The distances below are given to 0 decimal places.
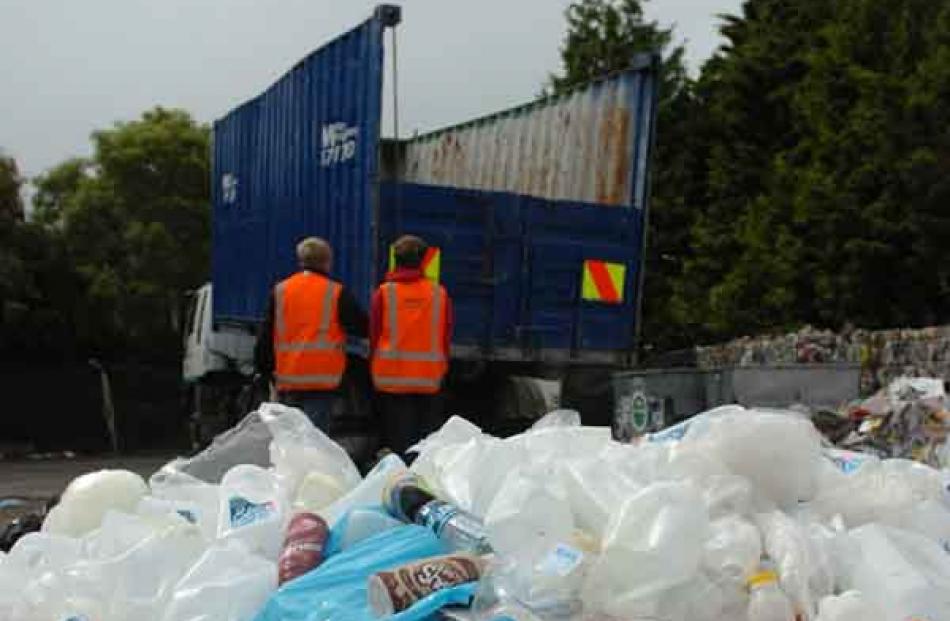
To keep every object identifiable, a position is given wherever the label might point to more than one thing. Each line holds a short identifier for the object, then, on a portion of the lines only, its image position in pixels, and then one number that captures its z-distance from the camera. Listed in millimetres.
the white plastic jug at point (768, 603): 2352
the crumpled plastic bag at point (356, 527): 2959
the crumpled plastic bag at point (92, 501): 3555
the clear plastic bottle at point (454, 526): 2686
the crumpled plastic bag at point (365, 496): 3158
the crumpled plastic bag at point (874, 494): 2869
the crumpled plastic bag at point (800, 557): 2436
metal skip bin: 6203
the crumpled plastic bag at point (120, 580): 2869
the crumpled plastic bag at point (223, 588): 2756
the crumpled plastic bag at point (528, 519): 2572
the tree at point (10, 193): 22875
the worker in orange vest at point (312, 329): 6824
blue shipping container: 8375
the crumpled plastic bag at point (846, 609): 2307
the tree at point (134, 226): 23109
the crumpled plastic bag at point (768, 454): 2852
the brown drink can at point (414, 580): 2463
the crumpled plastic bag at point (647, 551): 2389
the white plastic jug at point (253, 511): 3062
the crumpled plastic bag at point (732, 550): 2475
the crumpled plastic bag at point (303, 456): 3545
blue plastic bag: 2562
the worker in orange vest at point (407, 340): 6707
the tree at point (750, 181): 15758
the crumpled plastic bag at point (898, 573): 2346
